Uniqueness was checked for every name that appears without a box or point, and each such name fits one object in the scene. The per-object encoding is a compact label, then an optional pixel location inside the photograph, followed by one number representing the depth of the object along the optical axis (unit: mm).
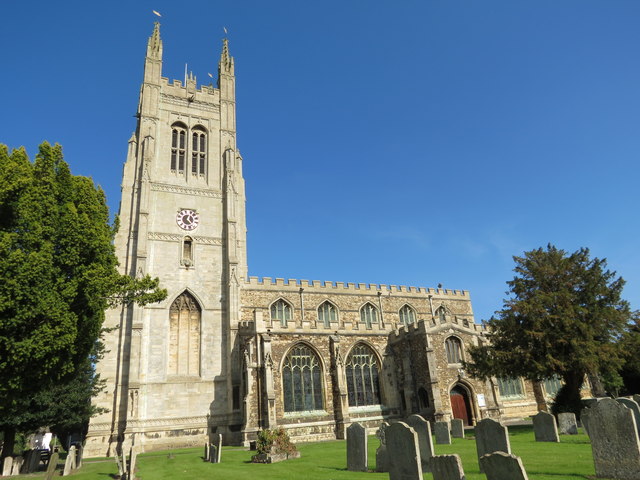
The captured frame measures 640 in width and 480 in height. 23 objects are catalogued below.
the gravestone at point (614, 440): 7844
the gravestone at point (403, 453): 8132
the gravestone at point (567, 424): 15438
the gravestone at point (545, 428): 13906
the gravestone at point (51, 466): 13035
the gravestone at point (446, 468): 6609
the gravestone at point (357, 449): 11297
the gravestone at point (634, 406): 11405
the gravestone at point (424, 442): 10621
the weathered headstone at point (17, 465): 16141
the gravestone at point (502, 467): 5922
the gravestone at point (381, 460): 10730
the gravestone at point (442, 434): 15164
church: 23969
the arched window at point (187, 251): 29109
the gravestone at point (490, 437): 9844
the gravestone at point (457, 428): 17406
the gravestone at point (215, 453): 16078
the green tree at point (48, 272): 11414
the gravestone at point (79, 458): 18459
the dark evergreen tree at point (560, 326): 19047
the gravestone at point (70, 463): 15786
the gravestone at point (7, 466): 15727
